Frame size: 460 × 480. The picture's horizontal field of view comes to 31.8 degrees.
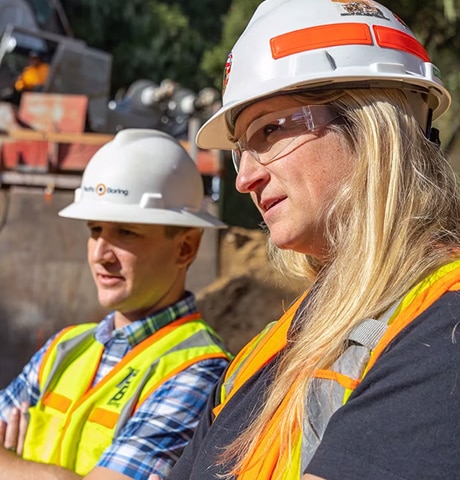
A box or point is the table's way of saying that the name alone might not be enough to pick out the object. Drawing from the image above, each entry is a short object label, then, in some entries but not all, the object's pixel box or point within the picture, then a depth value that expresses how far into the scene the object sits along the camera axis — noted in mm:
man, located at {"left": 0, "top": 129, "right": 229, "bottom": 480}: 2629
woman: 1361
